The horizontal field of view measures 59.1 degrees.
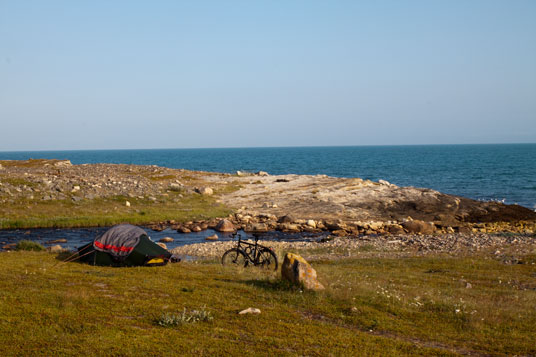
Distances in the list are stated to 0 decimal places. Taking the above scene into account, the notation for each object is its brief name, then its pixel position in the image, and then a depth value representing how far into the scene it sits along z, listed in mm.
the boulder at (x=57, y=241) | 34794
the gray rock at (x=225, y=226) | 42344
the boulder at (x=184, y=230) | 41372
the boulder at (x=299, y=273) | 17766
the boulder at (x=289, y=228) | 43625
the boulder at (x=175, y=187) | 58000
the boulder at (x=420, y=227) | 42344
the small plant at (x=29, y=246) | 28473
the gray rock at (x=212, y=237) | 38406
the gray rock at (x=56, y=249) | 27294
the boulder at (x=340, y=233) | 41606
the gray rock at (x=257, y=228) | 43091
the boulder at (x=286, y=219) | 46438
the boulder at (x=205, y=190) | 57656
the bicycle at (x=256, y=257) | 23359
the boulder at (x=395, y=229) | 42688
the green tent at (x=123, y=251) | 23219
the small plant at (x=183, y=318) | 13606
